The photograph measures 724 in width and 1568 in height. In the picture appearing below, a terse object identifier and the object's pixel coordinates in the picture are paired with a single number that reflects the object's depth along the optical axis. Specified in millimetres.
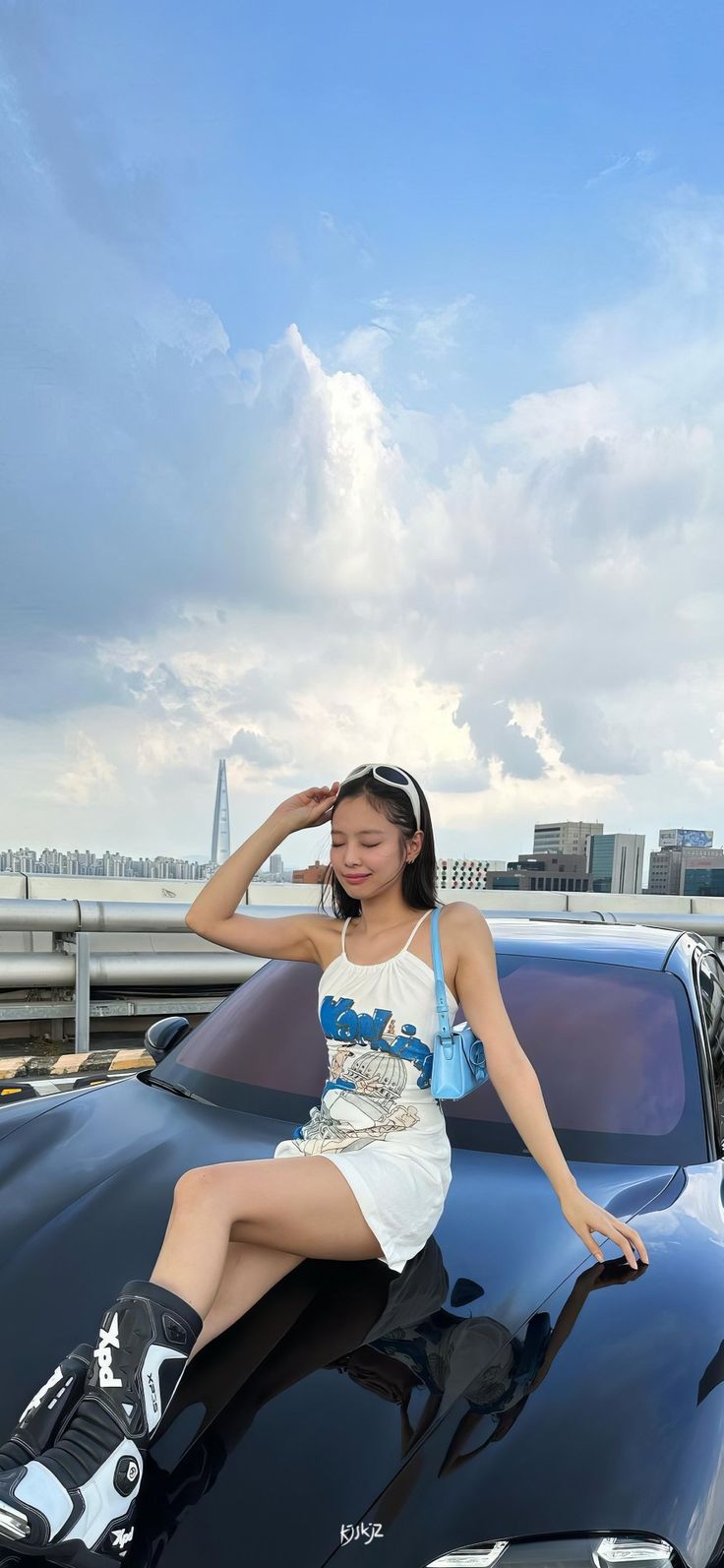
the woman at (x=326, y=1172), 1472
